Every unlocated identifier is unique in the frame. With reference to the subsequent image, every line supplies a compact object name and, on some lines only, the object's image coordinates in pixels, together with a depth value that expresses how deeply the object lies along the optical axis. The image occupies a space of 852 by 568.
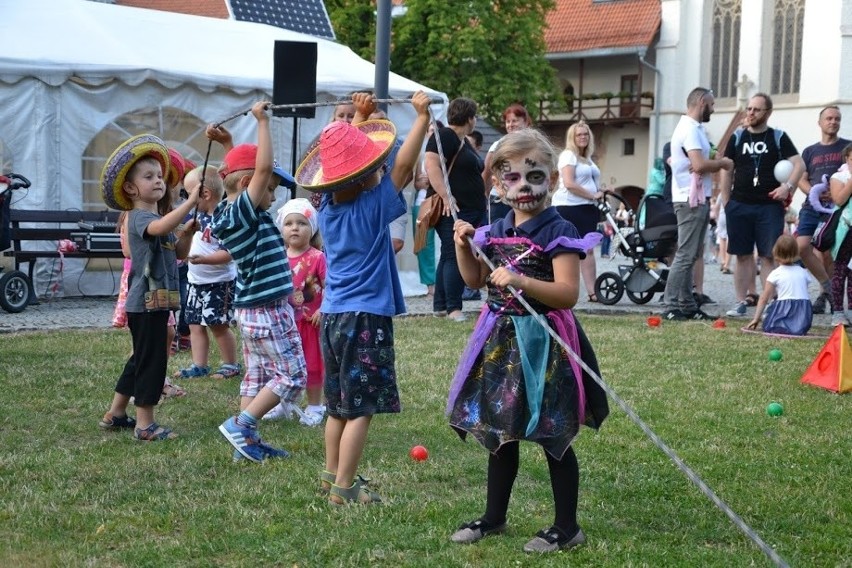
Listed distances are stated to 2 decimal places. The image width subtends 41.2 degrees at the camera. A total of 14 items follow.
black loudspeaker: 8.45
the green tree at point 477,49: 39.62
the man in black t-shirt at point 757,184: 11.07
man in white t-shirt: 10.75
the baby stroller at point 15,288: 11.52
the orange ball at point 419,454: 5.64
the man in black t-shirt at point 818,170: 11.74
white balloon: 10.84
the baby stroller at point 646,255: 13.04
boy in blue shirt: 4.80
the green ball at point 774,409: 6.73
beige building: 42.72
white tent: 12.62
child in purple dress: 4.21
